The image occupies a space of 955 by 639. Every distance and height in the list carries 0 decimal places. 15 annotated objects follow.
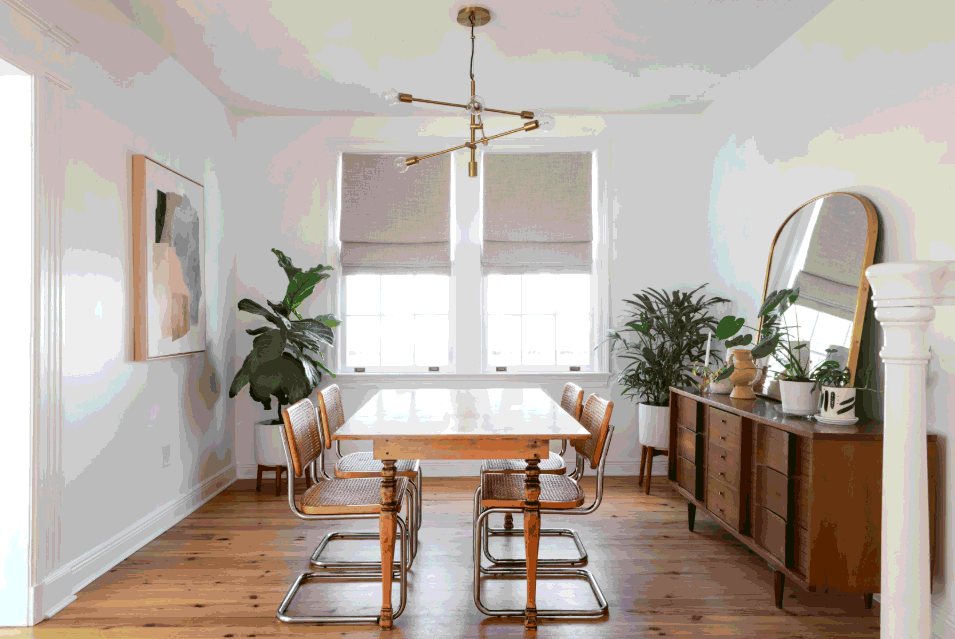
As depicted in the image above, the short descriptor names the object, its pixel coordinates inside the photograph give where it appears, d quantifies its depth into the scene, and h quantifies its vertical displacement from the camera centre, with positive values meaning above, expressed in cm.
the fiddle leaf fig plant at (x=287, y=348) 426 -30
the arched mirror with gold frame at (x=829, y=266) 287 +25
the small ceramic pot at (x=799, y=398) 274 -40
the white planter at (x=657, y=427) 446 -87
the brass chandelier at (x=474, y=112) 275 +95
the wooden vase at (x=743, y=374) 338 -35
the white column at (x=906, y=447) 143 -33
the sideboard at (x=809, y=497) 241 -80
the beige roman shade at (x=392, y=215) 509 +81
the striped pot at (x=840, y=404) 254 -39
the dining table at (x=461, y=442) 244 -55
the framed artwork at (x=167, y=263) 343 +28
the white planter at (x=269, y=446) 446 -105
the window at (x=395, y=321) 518 -11
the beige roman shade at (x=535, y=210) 511 +87
